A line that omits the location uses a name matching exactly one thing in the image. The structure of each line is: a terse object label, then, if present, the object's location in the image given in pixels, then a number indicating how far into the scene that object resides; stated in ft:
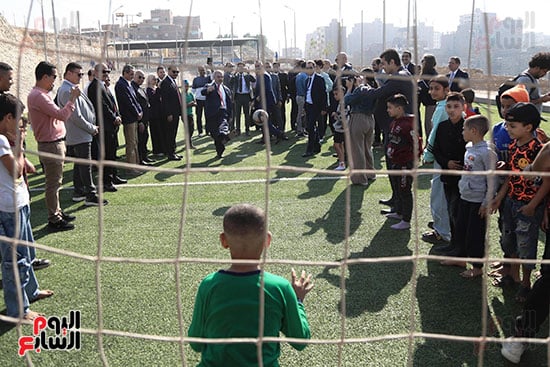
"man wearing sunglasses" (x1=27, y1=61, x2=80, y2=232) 15.89
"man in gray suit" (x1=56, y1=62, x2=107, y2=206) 18.67
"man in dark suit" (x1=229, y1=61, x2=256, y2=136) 36.35
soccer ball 22.42
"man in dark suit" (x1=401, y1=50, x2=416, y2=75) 32.13
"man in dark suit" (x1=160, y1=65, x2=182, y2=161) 29.58
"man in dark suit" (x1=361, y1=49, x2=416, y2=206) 18.94
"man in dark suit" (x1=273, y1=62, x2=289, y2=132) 40.47
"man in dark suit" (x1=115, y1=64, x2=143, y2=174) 25.00
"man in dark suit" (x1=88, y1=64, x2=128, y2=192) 22.50
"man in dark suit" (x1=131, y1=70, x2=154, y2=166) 27.63
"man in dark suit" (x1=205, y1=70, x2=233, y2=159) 29.45
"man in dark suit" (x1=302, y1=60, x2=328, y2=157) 28.12
